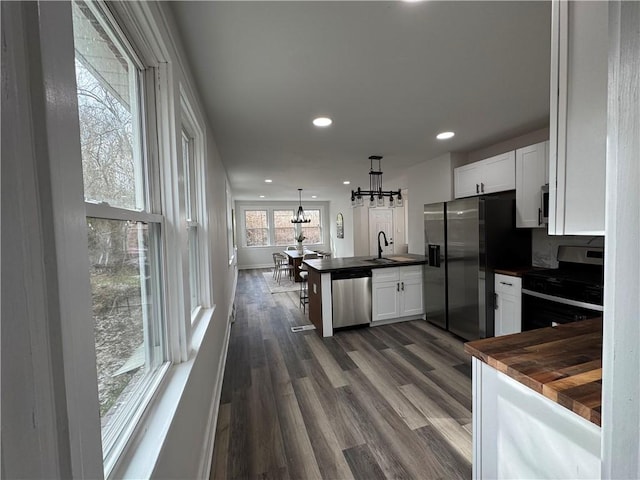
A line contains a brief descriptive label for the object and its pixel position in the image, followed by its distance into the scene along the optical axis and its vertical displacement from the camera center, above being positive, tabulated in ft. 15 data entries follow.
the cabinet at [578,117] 2.69 +1.14
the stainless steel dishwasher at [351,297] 11.95 -3.09
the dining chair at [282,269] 24.66 -3.55
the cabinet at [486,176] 10.02 +2.07
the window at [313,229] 33.58 +0.18
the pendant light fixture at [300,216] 26.06 +1.71
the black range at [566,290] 7.20 -1.90
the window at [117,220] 2.29 +0.15
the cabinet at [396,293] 12.48 -3.11
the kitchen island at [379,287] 11.81 -2.76
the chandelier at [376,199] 11.86 +1.42
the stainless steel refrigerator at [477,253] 9.88 -1.05
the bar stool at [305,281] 15.74 -3.92
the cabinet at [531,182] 8.89 +1.51
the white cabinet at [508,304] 9.04 -2.78
